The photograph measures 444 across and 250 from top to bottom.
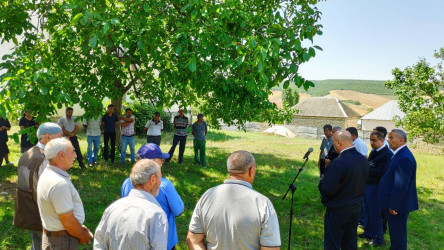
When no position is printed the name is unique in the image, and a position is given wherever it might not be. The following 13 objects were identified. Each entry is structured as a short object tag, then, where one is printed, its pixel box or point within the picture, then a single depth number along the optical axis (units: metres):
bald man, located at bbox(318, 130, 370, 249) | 4.06
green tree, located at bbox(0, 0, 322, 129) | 4.41
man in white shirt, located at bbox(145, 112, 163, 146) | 10.23
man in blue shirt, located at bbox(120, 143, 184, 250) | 3.02
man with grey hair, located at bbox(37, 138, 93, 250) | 2.78
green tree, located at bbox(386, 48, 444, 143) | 11.63
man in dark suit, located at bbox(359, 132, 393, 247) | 5.45
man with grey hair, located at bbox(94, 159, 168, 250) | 2.21
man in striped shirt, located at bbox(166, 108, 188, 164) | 10.48
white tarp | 28.45
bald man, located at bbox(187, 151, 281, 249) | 2.39
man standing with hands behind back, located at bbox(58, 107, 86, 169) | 8.48
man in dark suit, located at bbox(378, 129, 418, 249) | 4.64
